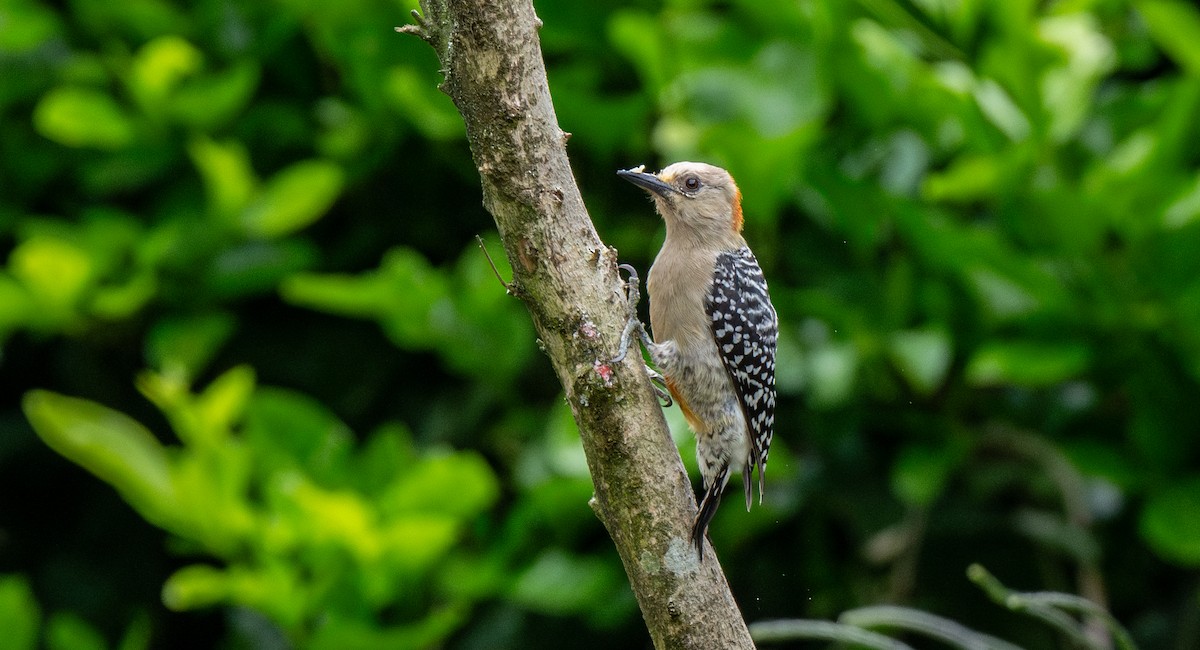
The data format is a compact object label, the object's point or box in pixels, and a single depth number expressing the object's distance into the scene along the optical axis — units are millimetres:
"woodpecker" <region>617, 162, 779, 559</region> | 4961
